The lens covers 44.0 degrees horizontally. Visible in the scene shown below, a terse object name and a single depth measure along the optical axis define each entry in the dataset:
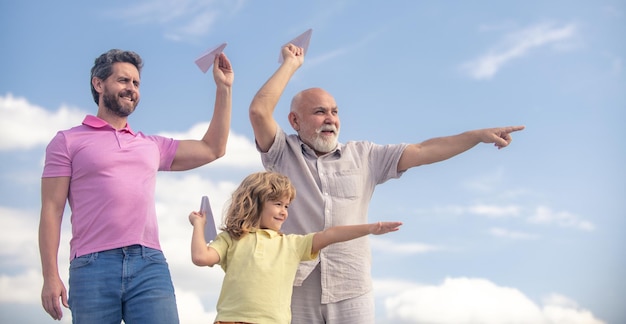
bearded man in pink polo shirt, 4.70
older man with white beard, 5.22
